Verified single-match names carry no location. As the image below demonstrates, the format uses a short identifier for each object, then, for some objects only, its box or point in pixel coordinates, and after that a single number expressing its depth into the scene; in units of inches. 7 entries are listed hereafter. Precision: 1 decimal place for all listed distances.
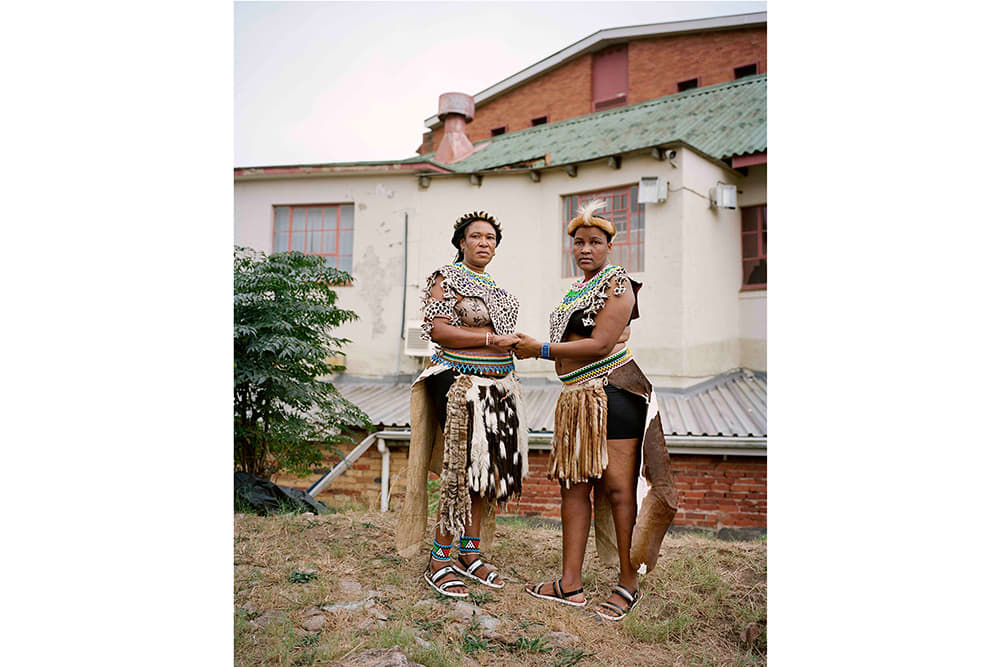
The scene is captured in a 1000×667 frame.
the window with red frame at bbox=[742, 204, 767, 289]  243.1
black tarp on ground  184.4
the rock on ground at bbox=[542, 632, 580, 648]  107.9
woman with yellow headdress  117.0
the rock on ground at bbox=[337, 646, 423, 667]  99.0
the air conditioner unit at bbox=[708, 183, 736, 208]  240.8
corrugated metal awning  206.2
